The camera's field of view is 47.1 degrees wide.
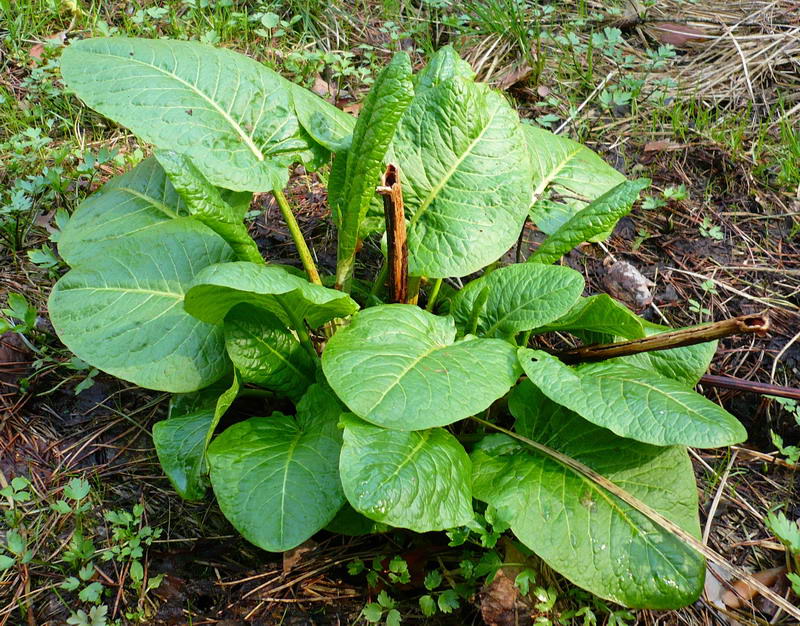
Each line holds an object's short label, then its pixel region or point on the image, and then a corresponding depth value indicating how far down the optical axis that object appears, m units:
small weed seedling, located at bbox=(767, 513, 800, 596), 0.70
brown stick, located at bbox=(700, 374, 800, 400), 0.72
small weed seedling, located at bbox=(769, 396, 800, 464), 0.81
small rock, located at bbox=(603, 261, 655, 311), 0.94
